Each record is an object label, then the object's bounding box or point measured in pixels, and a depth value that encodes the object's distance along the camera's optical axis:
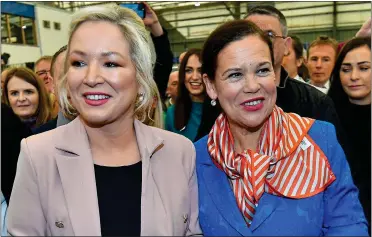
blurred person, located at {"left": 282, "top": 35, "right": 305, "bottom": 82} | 3.29
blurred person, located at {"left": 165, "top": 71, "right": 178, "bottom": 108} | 4.39
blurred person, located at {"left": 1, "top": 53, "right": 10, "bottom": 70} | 5.55
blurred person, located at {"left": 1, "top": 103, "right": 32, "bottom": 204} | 2.19
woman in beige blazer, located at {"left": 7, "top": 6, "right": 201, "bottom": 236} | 1.23
